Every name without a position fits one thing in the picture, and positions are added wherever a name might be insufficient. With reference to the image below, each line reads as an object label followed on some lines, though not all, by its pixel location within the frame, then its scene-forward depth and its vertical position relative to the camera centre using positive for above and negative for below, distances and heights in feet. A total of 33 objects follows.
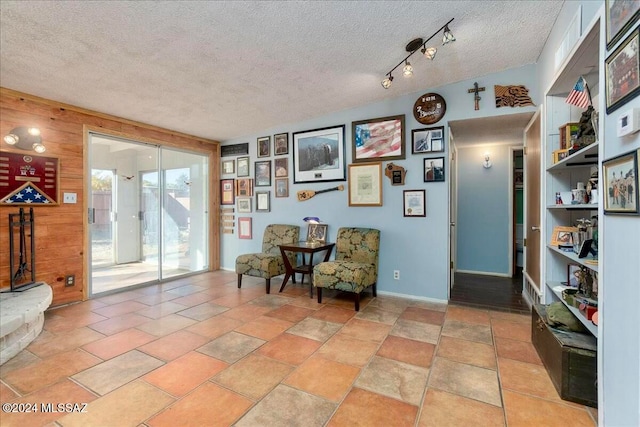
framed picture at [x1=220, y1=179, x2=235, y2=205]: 17.85 +1.30
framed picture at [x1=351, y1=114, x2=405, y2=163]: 12.37 +3.19
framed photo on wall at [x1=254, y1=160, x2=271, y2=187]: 16.22 +2.23
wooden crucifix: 10.94 +4.50
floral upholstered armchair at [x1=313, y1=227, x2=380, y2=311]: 10.95 -2.08
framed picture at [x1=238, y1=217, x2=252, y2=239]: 17.19 -0.89
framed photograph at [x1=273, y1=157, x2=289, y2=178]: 15.55 +2.47
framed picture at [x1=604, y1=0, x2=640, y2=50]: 4.07 +2.85
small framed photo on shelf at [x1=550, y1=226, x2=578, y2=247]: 7.73 -0.67
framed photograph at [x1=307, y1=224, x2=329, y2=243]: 14.16 -0.99
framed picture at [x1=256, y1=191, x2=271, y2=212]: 16.29 +0.66
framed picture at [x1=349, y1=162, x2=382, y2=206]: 12.87 +1.26
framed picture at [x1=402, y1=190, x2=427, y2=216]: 12.00 +0.38
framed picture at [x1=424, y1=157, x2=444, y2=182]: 11.64 +1.69
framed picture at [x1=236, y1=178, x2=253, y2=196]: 16.98 +1.55
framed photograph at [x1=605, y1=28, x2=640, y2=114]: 4.00 +2.01
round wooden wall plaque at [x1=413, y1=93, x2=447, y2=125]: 11.53 +4.12
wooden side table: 12.39 -1.78
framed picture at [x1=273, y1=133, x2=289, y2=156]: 15.47 +3.68
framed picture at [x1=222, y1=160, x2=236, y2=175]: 17.76 +2.85
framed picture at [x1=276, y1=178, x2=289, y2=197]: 15.58 +1.38
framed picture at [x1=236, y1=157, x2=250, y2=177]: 17.07 +2.79
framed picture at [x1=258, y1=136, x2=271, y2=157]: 16.15 +3.70
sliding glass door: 13.15 +0.02
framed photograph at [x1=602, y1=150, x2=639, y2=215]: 4.09 +0.40
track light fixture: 7.47 +4.76
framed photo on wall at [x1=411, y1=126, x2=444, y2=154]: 11.68 +2.89
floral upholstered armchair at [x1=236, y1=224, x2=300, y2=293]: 13.35 -2.08
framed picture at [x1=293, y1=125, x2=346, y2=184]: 13.80 +2.82
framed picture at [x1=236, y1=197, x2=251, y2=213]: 17.15 +0.53
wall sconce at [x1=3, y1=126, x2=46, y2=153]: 10.16 +2.69
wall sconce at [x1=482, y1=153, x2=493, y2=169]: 16.29 +2.80
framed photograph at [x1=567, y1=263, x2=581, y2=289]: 7.84 -1.77
